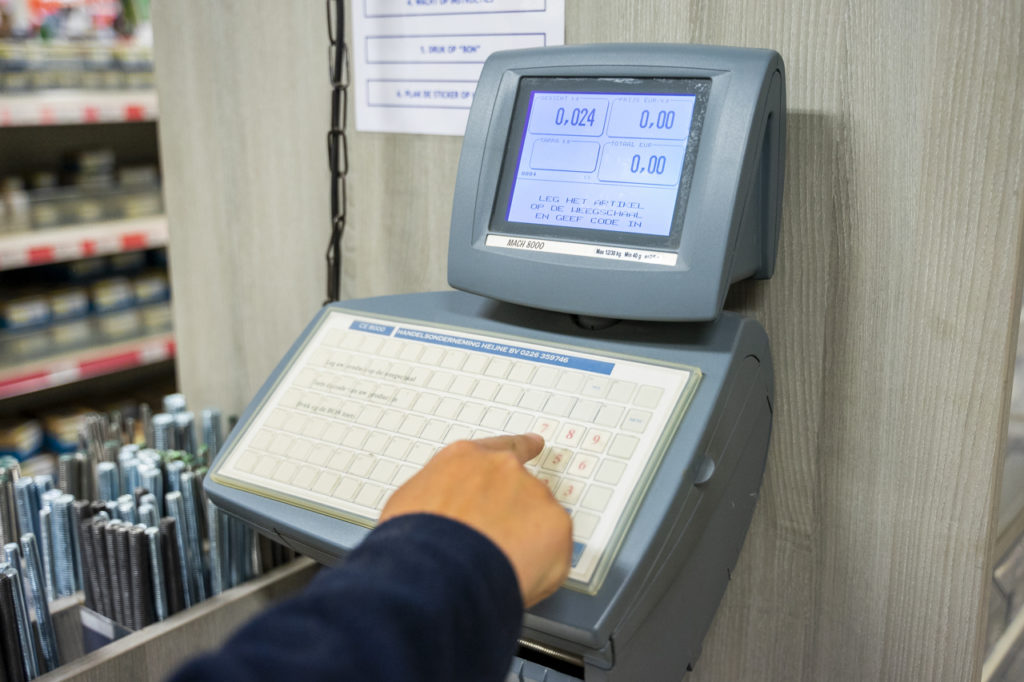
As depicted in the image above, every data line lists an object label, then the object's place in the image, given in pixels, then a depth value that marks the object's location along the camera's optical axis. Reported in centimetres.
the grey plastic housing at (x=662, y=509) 56
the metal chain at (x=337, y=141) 102
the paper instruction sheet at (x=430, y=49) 91
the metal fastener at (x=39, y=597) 88
